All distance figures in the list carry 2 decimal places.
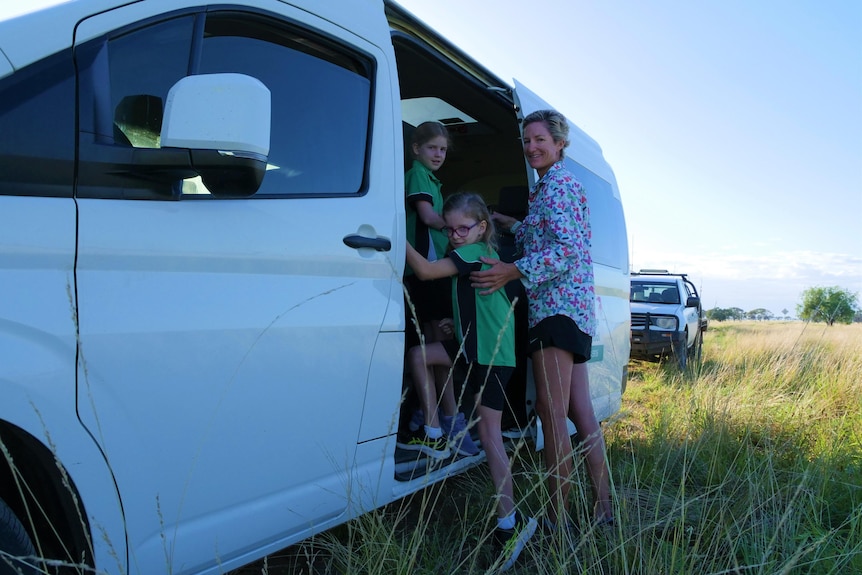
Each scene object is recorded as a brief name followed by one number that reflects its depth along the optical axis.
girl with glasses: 2.59
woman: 2.69
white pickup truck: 10.61
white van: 1.43
